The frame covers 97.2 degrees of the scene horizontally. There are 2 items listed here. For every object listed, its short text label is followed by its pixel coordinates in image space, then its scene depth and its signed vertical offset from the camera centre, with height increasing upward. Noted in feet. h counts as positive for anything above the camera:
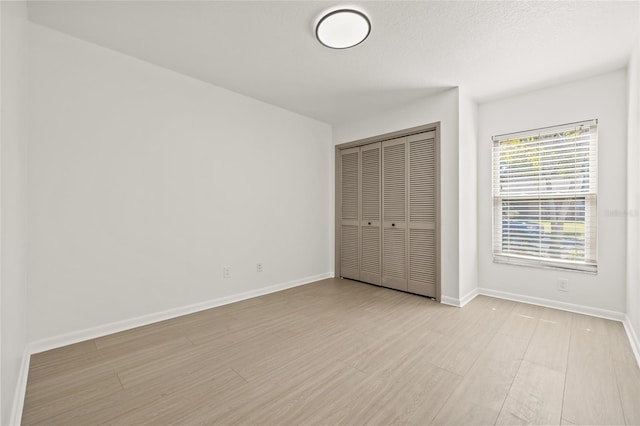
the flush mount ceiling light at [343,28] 6.64 +4.53
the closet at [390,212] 11.61 -0.11
